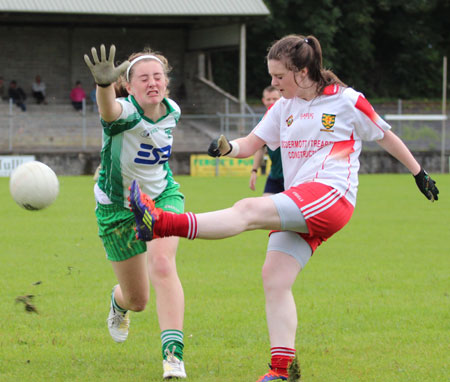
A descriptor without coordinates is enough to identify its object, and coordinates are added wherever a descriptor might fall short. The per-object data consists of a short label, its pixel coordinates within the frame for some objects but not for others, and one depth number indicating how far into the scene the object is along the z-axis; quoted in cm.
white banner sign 2572
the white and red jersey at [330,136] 459
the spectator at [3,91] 3463
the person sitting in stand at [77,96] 3275
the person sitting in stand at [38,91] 3362
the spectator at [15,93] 3303
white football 620
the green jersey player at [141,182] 489
